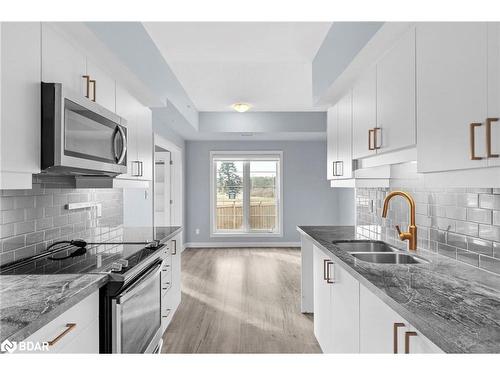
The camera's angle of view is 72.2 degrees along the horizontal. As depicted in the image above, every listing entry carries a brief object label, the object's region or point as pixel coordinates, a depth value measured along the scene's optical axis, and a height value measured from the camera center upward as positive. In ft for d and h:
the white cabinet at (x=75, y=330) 3.60 -1.64
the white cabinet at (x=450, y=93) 3.84 +1.23
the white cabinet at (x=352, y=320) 3.85 -1.94
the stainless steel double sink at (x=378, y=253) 6.83 -1.34
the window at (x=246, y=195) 23.58 -0.34
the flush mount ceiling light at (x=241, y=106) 16.51 +4.06
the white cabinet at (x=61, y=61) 5.01 +2.06
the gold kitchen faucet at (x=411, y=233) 6.93 -0.89
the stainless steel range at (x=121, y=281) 4.99 -1.54
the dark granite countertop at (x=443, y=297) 2.97 -1.24
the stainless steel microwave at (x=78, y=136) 4.87 +0.90
